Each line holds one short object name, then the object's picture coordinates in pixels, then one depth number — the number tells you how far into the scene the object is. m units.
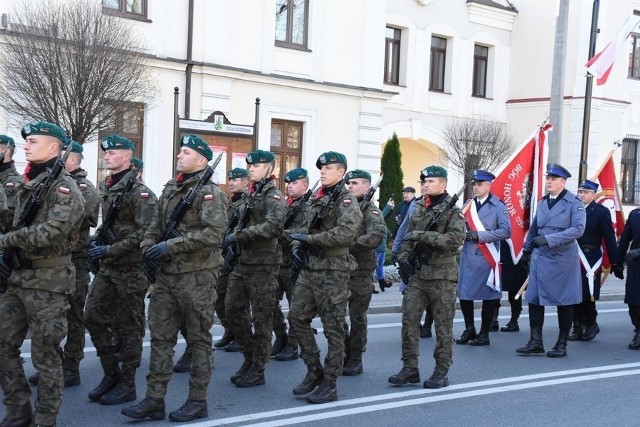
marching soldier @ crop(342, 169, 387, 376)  8.80
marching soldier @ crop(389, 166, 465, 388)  8.23
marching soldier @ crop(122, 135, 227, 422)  6.64
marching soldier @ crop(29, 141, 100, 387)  7.62
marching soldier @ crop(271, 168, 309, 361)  8.97
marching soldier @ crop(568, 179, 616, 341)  11.22
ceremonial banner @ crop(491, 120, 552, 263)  11.82
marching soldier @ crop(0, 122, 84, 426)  6.00
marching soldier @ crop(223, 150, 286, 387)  8.07
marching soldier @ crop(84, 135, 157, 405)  7.23
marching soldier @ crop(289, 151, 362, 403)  7.57
